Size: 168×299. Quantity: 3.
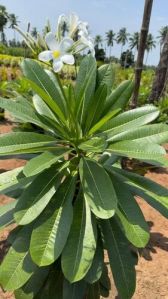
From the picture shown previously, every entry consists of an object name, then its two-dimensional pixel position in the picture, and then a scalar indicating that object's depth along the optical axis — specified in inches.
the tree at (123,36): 2992.1
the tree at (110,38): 3149.6
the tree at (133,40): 2449.3
